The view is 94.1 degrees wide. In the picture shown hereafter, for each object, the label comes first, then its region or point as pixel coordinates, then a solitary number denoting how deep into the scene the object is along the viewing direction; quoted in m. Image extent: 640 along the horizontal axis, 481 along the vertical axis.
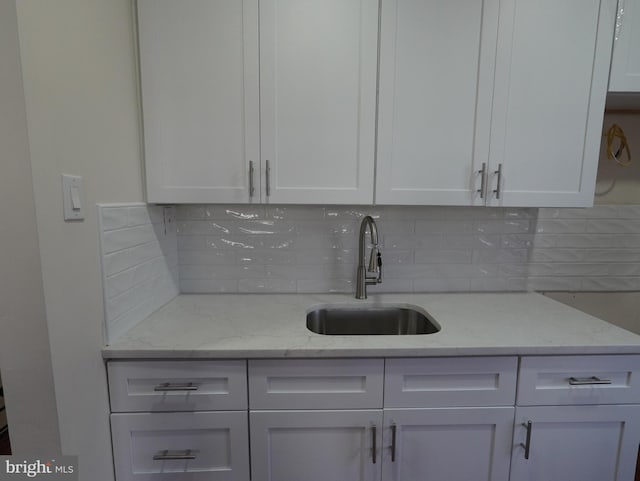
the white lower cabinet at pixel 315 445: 0.99
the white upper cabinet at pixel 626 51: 1.13
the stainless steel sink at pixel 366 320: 1.41
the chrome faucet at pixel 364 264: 1.29
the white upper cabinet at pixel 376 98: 1.11
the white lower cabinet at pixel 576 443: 1.02
